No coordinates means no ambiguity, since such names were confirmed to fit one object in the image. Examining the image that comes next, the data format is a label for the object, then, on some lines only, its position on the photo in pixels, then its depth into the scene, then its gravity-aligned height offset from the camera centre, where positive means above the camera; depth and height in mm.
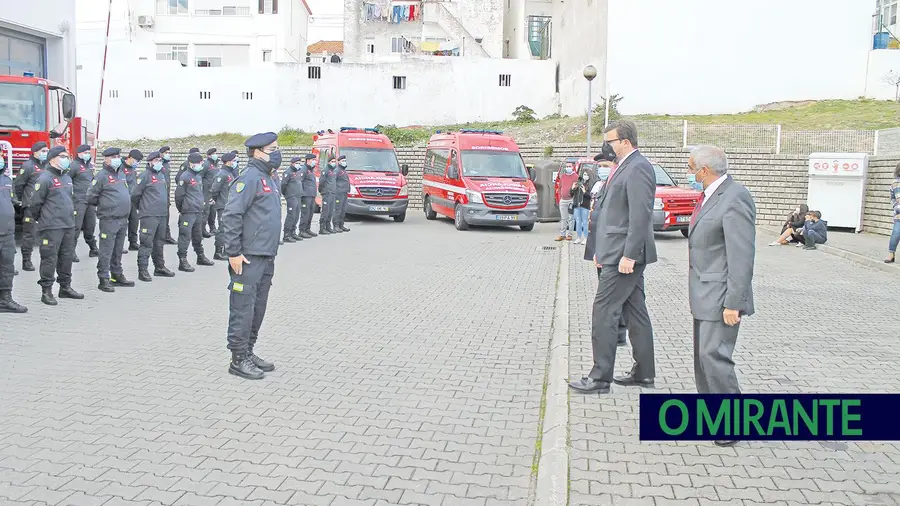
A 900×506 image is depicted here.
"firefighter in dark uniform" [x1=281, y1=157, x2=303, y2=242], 17859 -1137
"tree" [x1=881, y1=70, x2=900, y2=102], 33647 +2882
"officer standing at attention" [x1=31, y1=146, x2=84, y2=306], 10023 -962
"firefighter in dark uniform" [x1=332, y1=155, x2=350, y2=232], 20547 -1257
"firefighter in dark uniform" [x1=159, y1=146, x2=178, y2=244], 14344 -346
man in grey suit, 4926 -708
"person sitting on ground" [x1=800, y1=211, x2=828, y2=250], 17391 -1729
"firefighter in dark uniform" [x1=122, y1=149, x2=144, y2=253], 11750 -376
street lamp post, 20531 +1830
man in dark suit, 6141 -780
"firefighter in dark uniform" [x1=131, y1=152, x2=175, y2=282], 12078 -962
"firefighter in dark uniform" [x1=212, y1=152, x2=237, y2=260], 14953 -809
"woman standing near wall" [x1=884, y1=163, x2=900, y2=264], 13980 -1283
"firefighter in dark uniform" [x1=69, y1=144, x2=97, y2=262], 12445 -628
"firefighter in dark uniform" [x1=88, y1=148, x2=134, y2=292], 11125 -885
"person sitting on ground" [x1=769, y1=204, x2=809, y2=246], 17922 -1716
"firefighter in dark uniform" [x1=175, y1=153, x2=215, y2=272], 13336 -1007
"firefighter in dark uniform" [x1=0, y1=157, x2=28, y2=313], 9375 -1281
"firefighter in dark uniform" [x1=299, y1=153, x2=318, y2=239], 18750 -1232
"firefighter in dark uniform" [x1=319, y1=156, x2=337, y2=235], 20109 -1338
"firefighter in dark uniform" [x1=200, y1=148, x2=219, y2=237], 16391 -729
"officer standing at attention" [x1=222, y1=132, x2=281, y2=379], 6711 -833
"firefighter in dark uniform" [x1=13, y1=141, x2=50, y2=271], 11703 -699
